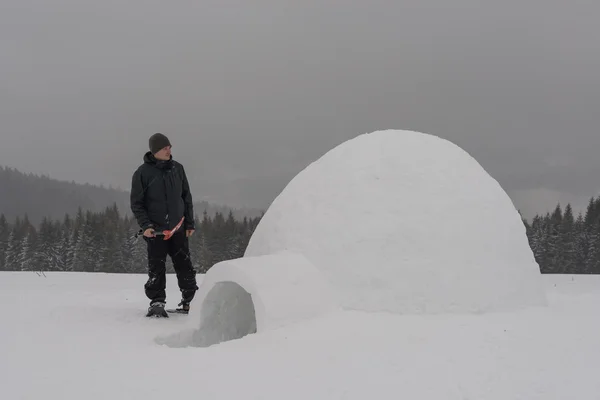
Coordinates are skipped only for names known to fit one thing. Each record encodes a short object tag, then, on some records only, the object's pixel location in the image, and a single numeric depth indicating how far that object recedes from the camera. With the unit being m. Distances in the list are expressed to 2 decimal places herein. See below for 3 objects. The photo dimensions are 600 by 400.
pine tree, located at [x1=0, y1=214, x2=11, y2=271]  42.59
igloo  5.16
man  6.11
